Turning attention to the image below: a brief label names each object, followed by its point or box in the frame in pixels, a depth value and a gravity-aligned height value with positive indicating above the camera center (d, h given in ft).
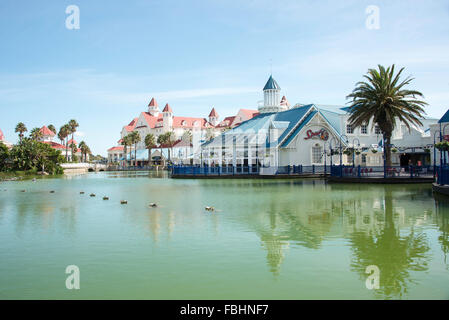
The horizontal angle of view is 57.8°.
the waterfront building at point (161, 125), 435.94 +44.10
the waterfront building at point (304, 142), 170.30 +7.54
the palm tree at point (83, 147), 467.52 +15.67
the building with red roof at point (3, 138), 431.18 +24.55
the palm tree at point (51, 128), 482.28 +39.21
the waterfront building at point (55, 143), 464.24 +20.43
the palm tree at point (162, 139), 397.80 +20.76
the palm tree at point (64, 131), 390.21 +28.55
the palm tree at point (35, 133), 344.90 +23.72
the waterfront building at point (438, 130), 122.01 +9.51
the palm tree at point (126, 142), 399.93 +18.04
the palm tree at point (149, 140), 399.85 +19.40
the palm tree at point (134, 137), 405.68 +23.27
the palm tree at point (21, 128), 342.85 +27.87
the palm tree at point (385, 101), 124.67 +17.85
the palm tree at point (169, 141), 385.19 +18.65
